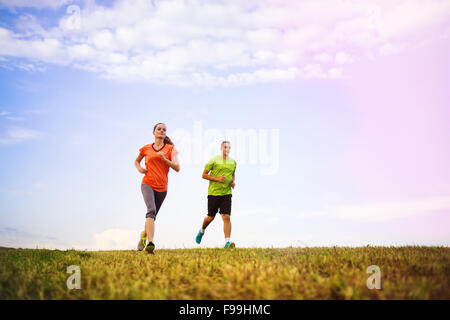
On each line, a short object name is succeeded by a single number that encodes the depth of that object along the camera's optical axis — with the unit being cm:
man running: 1047
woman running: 802
